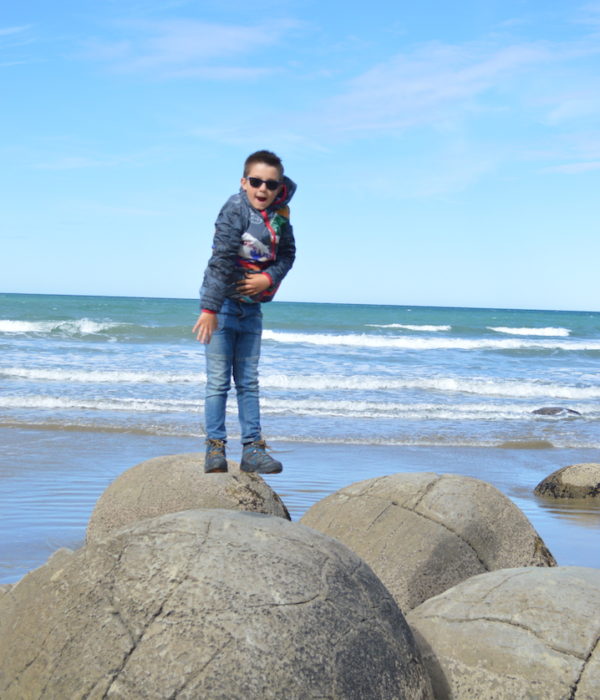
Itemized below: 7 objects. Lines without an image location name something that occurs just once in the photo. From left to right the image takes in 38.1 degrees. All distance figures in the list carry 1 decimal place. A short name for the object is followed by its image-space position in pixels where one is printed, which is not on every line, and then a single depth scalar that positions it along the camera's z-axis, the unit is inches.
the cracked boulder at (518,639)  141.6
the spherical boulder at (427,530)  223.1
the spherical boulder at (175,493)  244.7
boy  173.8
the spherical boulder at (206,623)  113.8
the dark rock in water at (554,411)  754.2
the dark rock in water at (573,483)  430.6
